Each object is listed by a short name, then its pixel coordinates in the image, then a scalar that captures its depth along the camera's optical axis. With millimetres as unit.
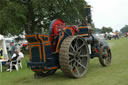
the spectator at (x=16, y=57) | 9180
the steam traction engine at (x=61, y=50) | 5465
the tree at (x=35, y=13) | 16938
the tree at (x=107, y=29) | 99500
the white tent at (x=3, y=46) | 13272
